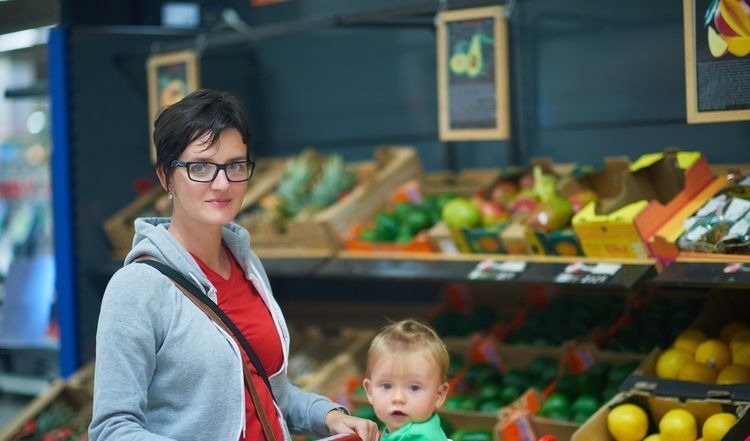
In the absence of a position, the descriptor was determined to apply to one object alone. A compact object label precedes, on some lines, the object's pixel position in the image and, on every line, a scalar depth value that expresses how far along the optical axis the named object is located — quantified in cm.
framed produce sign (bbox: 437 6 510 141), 400
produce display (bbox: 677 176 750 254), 319
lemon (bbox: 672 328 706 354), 355
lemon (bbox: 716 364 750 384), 321
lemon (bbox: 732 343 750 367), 328
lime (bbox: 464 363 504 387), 416
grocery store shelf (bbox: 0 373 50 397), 674
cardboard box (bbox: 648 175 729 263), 336
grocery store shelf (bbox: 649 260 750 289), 300
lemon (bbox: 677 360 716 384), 335
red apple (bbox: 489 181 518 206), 442
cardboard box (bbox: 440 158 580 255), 370
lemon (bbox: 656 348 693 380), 344
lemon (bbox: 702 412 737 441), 298
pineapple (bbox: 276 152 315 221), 514
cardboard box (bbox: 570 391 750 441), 311
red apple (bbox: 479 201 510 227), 423
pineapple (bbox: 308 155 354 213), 504
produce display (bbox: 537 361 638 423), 365
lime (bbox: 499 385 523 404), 400
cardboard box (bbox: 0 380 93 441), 511
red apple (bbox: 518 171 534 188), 443
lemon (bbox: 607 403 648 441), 318
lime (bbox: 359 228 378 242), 452
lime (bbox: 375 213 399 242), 453
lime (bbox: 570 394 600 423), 362
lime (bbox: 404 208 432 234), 449
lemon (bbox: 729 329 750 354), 341
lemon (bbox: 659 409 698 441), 309
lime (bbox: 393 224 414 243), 445
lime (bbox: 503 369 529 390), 406
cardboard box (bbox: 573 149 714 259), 346
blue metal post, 557
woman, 207
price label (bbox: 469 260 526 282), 366
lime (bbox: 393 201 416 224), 463
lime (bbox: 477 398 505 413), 394
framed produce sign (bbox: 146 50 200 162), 531
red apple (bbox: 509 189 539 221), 404
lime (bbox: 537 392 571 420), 365
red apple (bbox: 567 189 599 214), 398
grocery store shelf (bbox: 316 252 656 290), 339
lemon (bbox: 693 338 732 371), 341
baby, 239
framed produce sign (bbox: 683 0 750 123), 317
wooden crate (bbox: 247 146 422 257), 464
